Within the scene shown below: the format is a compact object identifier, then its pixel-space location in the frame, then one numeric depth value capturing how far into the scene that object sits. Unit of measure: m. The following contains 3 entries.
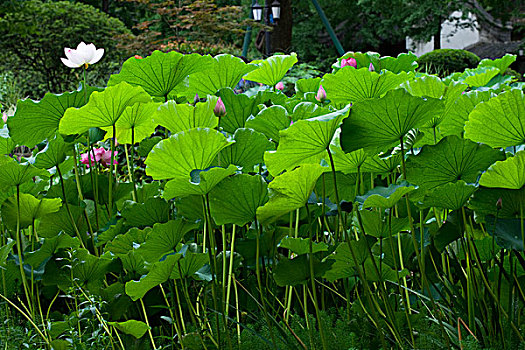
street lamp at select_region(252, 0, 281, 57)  38.32
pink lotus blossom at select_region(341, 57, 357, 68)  6.31
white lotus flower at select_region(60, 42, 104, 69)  5.70
